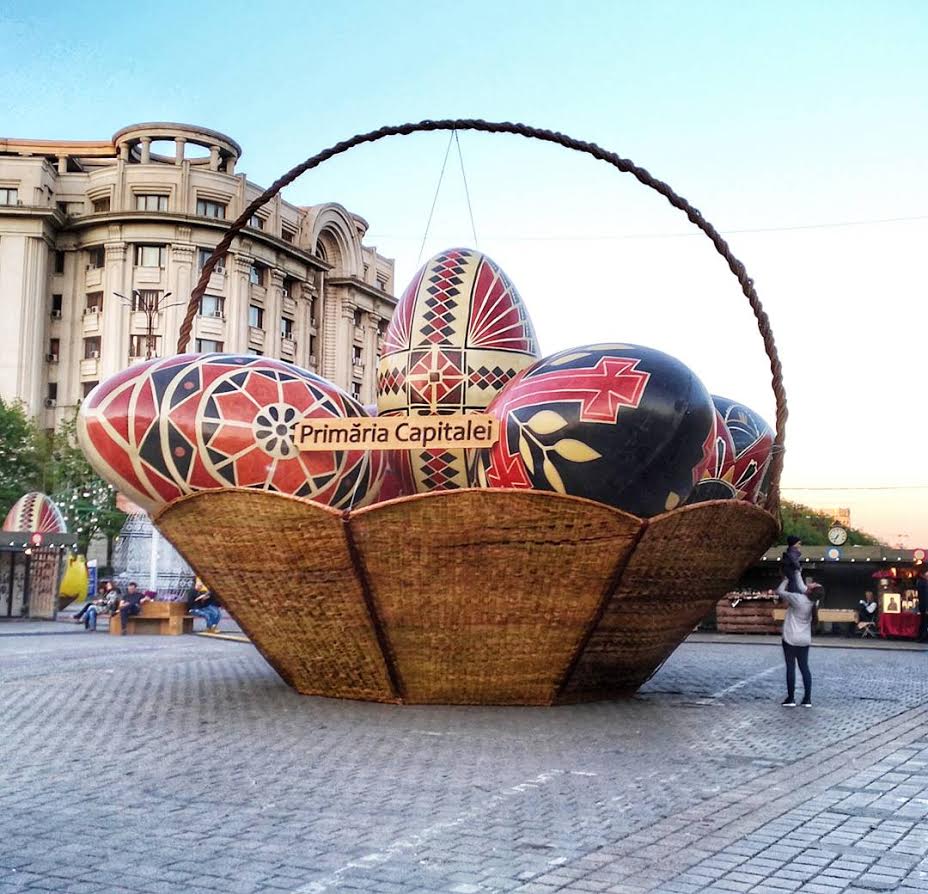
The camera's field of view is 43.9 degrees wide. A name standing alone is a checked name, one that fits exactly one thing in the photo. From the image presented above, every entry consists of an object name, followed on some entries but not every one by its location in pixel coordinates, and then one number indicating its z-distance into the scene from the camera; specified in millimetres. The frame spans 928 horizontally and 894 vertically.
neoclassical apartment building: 60375
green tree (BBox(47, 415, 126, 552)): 50312
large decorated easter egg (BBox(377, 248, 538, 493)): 10969
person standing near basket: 11623
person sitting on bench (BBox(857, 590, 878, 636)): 29172
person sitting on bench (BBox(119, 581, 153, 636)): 25312
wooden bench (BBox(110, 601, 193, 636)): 25234
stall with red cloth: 28078
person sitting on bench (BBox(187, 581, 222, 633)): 25125
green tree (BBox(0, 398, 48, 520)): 48938
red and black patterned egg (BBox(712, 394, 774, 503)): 12305
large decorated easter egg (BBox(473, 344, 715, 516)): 9359
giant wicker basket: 9594
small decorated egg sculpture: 33000
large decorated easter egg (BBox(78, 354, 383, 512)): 10312
